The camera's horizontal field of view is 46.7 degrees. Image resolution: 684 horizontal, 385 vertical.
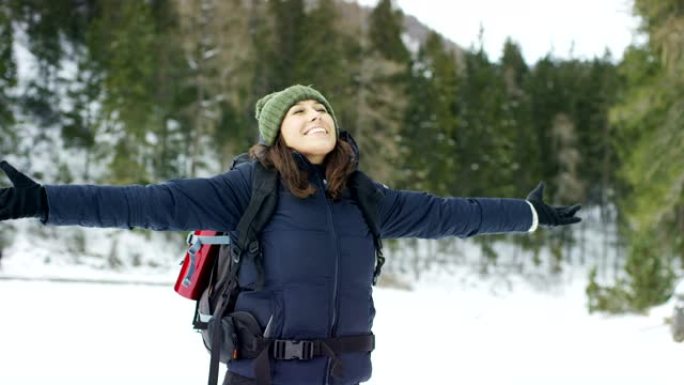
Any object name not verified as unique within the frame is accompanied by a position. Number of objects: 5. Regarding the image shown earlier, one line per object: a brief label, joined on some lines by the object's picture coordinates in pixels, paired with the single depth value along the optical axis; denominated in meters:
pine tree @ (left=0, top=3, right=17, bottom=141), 24.81
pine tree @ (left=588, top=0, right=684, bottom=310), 13.24
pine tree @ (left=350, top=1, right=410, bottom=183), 29.67
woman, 2.63
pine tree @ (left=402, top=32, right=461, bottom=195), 36.78
